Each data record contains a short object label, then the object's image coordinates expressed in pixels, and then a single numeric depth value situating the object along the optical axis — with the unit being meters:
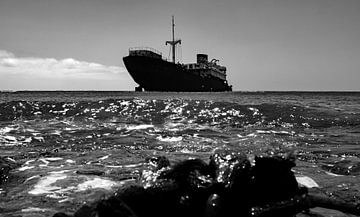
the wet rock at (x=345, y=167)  8.65
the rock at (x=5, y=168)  7.82
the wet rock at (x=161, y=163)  5.57
